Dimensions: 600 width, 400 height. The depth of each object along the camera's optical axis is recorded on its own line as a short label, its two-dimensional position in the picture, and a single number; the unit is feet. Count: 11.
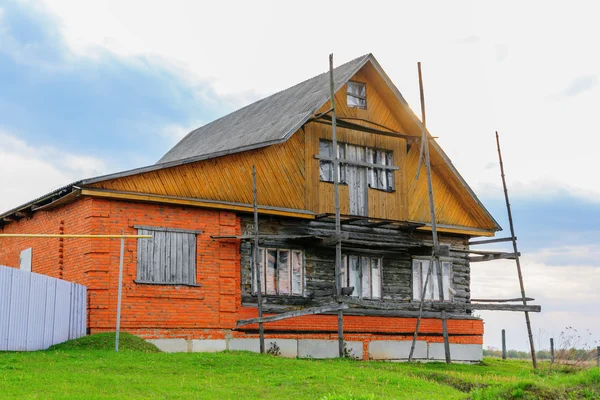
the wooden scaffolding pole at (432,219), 82.17
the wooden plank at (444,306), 79.66
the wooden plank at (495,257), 92.89
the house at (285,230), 73.36
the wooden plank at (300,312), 73.56
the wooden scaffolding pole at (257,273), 75.82
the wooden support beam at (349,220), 84.22
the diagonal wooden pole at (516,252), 88.84
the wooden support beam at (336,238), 76.87
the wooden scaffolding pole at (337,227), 75.36
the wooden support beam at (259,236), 77.05
